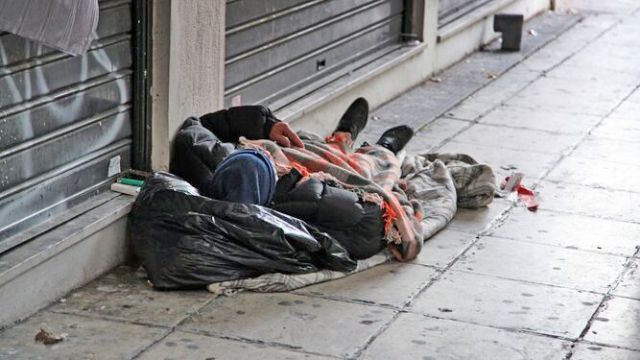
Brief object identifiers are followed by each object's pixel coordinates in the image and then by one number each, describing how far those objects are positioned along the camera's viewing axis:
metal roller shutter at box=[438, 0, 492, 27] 17.46
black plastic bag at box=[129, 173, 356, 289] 9.02
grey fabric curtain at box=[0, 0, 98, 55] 7.67
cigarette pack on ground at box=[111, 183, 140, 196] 9.57
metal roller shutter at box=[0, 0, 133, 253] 8.38
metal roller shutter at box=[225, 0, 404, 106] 11.51
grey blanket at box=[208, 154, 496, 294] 10.78
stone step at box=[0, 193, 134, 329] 8.27
